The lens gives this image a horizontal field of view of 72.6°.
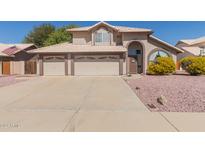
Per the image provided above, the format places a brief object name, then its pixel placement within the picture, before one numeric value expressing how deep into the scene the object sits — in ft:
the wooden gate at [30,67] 56.19
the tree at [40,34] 98.40
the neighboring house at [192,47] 70.95
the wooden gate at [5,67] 54.35
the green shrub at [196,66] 44.26
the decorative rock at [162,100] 17.17
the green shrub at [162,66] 44.97
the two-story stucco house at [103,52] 47.13
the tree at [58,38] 82.23
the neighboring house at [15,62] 54.70
